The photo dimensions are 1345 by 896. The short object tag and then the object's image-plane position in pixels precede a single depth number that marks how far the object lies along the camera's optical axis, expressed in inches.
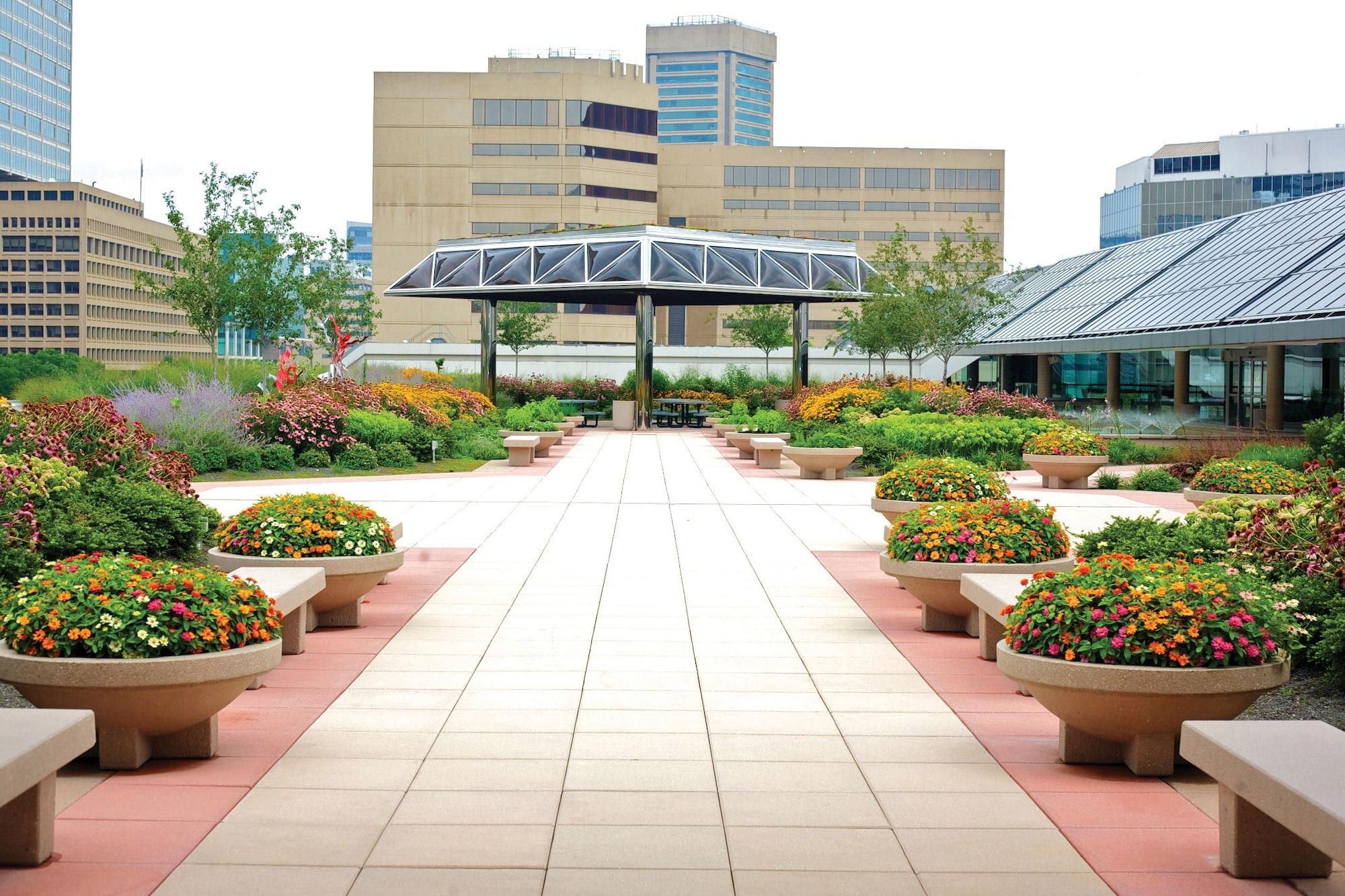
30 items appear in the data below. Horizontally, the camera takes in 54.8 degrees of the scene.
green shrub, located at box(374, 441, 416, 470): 912.3
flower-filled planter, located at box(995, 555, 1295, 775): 215.2
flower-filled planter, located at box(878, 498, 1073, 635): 343.6
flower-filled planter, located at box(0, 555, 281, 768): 211.8
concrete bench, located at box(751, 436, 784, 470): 943.0
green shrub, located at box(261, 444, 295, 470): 840.9
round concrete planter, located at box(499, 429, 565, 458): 1038.0
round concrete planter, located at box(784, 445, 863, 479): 832.3
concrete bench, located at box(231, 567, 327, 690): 297.6
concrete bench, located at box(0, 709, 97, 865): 168.1
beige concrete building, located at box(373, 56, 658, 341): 3604.8
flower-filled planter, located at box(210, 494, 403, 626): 341.1
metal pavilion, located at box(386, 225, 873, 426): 1389.0
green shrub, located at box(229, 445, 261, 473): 826.2
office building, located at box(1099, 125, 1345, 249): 4985.2
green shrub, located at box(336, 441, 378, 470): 885.2
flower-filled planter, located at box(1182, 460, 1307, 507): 519.8
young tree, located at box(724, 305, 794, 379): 2214.6
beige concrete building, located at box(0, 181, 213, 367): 5590.6
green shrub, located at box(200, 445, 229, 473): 810.8
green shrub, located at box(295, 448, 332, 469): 874.8
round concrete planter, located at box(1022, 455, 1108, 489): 784.9
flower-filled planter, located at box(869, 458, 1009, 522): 469.4
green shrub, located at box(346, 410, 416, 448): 928.3
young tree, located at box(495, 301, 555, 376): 2113.7
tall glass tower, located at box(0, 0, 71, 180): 6220.5
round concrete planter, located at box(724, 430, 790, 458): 1025.9
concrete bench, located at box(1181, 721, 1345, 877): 162.6
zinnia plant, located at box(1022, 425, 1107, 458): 794.8
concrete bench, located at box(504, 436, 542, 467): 943.7
